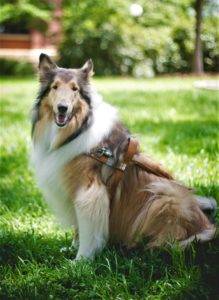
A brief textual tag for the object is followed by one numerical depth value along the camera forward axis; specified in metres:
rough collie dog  4.04
